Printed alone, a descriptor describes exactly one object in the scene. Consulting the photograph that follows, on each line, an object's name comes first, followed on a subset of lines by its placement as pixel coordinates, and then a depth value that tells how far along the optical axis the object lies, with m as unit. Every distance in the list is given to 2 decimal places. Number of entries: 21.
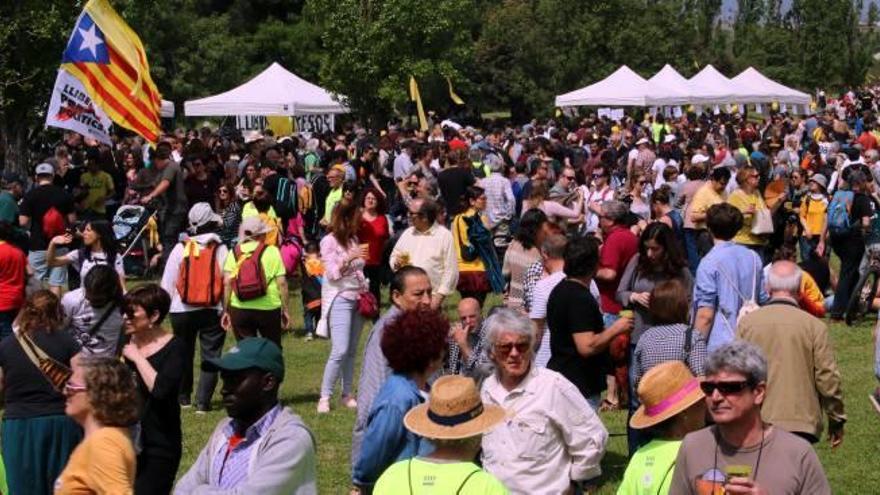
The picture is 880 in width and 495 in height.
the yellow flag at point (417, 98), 33.34
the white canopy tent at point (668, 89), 39.91
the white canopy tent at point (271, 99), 33.88
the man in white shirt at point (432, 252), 11.95
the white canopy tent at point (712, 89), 42.50
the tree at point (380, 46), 42.06
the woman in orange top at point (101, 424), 5.96
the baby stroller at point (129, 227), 20.28
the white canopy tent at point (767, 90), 44.09
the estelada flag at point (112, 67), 19.36
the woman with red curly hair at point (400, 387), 6.15
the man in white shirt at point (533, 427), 6.51
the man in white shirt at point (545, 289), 9.49
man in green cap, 5.25
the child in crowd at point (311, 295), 16.19
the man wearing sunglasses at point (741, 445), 4.86
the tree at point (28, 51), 26.64
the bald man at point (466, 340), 8.62
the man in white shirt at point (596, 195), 19.06
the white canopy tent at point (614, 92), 38.88
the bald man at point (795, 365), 7.67
